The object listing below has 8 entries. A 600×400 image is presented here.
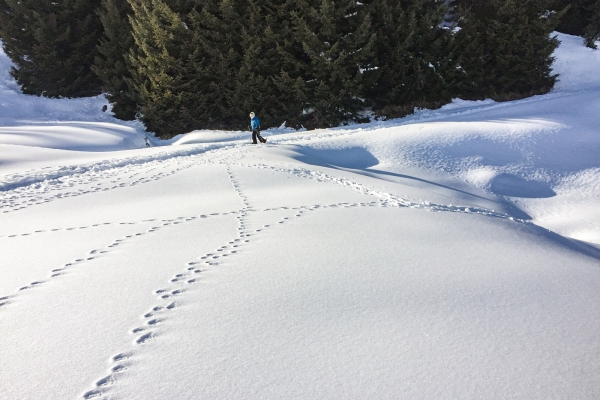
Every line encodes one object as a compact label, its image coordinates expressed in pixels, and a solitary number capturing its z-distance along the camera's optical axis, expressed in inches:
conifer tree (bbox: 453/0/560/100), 861.2
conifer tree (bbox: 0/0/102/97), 1019.9
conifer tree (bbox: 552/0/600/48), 1014.4
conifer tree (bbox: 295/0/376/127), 778.2
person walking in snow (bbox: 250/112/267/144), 591.2
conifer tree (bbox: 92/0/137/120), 990.4
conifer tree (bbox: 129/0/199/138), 855.1
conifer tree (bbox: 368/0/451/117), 804.6
